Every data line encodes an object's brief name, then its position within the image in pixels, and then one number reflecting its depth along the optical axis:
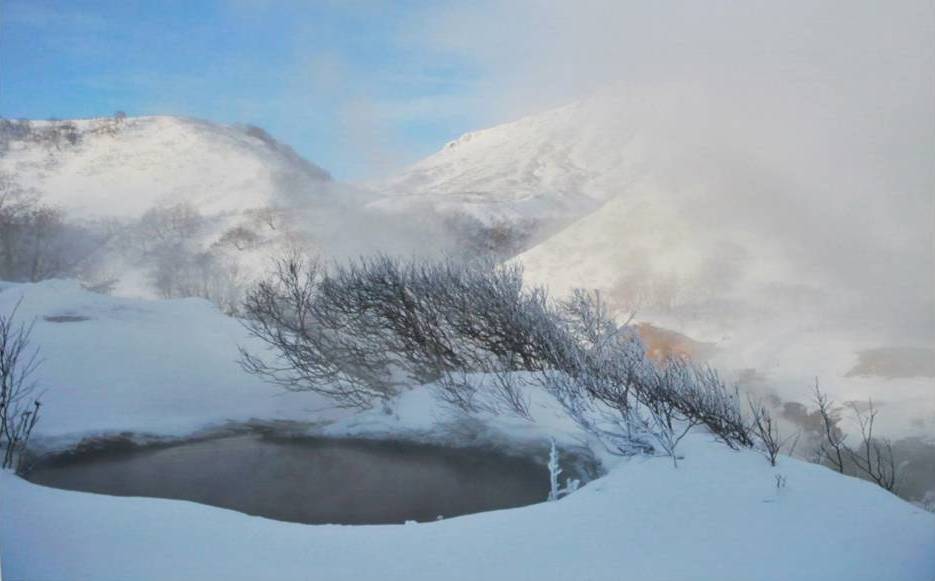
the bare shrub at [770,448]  6.05
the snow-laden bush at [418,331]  10.67
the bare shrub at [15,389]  7.59
